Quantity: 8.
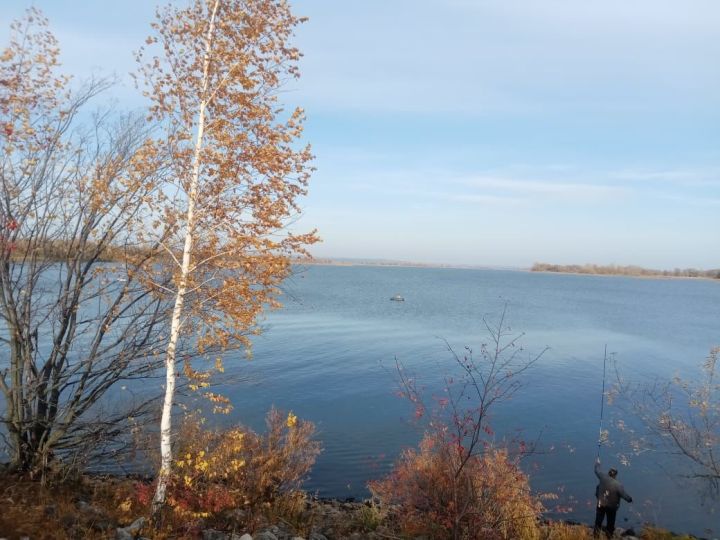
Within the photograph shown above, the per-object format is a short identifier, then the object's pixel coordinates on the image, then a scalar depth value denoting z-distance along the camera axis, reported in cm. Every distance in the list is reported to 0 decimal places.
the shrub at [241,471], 1024
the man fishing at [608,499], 1254
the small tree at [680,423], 1600
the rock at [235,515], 1091
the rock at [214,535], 948
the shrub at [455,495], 1063
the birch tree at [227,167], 918
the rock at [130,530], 845
